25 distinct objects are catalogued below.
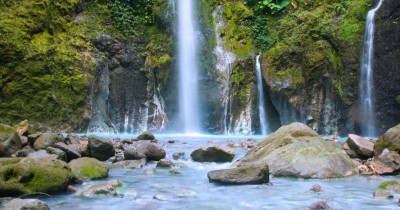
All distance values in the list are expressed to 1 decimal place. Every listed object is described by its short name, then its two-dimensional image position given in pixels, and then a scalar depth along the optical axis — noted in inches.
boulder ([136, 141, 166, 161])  343.6
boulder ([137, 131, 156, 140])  489.2
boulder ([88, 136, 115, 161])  323.6
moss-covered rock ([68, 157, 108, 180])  252.8
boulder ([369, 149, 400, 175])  276.2
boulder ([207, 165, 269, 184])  239.8
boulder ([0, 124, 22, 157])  287.0
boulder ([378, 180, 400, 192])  221.9
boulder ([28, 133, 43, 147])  334.0
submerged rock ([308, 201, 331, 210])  180.5
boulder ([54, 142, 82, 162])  297.1
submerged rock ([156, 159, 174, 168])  315.6
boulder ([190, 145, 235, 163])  332.2
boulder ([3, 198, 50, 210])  165.0
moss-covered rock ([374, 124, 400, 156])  295.9
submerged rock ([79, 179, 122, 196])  212.2
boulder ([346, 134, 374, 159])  316.2
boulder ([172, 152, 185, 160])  362.0
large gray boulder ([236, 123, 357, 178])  264.8
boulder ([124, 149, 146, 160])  328.8
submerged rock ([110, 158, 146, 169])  306.0
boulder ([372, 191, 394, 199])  209.8
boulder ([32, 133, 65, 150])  318.3
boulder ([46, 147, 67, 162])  278.3
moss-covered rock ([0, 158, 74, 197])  197.9
